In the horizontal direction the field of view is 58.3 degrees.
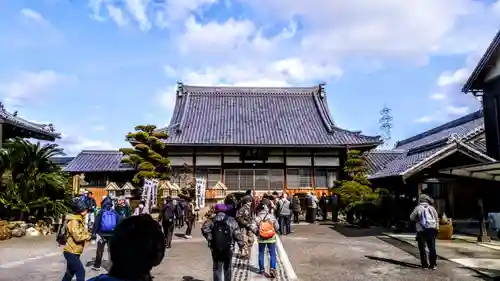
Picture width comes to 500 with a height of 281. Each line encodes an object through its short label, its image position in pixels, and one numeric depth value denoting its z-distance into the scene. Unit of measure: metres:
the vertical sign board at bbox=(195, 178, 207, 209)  25.00
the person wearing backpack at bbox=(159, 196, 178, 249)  13.75
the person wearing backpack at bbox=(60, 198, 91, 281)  7.16
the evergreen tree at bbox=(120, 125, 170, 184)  25.00
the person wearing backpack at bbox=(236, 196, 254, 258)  10.71
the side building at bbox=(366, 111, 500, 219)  17.48
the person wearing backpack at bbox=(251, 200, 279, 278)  9.37
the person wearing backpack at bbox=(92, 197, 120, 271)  9.75
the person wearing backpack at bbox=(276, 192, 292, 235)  17.63
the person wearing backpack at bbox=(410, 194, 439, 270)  10.45
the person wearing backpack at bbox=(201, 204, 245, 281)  7.25
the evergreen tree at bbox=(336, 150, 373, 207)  22.97
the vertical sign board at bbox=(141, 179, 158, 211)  21.06
